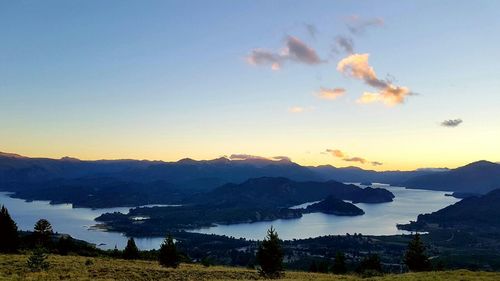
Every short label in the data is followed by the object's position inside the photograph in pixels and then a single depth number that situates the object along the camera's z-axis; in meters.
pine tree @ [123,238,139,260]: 72.44
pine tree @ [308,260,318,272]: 94.46
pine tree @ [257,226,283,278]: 48.78
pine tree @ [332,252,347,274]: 87.91
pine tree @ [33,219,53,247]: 63.78
